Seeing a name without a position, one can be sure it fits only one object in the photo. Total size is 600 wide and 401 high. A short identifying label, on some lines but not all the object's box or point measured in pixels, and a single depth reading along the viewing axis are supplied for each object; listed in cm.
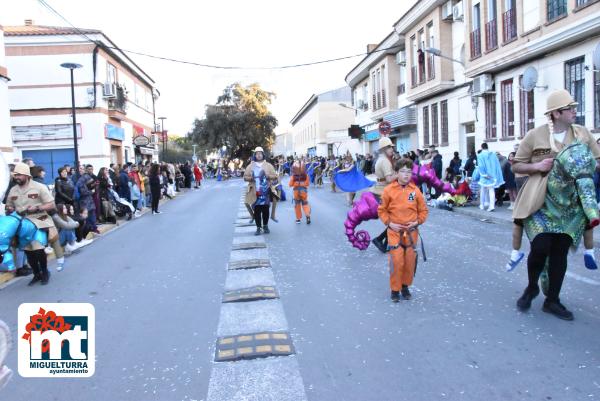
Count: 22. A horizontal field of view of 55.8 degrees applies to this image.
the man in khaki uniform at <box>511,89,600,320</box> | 486
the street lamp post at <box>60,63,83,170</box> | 1518
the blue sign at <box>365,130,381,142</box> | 3737
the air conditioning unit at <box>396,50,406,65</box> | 3039
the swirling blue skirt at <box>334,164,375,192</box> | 1268
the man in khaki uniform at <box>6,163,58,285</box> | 731
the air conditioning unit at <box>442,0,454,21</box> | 2312
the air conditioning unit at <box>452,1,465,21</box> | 2210
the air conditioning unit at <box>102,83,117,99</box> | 2723
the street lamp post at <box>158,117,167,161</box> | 3644
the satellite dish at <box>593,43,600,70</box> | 1052
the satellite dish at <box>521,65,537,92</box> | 1659
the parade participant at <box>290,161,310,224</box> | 1309
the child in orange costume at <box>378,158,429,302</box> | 577
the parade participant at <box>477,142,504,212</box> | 1480
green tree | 5806
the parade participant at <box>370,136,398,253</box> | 812
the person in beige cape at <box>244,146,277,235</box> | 1141
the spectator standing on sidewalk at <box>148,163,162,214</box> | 1730
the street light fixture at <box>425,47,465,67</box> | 1987
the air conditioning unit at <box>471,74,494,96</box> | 2020
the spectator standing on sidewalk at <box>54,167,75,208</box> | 988
